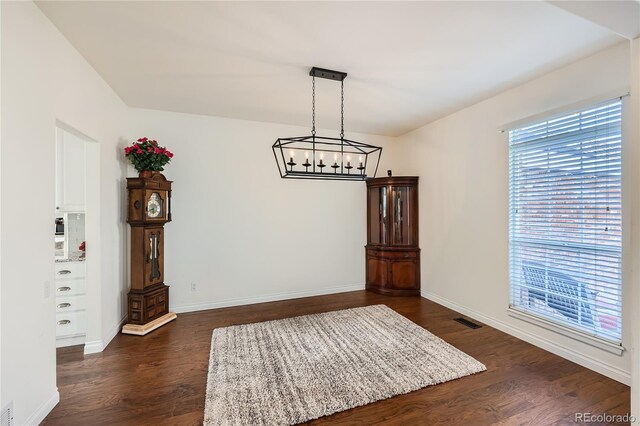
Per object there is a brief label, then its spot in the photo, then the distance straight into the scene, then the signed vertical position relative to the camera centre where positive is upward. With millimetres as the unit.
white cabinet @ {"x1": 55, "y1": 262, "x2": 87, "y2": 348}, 2924 -971
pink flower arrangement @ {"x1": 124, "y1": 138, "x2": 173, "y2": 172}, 3271 +732
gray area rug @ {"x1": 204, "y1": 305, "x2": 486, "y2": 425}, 2011 -1417
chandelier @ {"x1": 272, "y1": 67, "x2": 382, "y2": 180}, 2664 +997
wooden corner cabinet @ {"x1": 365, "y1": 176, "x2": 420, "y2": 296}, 4629 -413
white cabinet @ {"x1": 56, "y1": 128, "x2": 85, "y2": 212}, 3041 +482
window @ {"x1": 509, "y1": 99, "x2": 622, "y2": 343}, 2371 -74
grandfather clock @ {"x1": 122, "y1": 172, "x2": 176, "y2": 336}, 3264 -431
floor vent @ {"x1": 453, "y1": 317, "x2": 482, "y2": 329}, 3434 -1431
